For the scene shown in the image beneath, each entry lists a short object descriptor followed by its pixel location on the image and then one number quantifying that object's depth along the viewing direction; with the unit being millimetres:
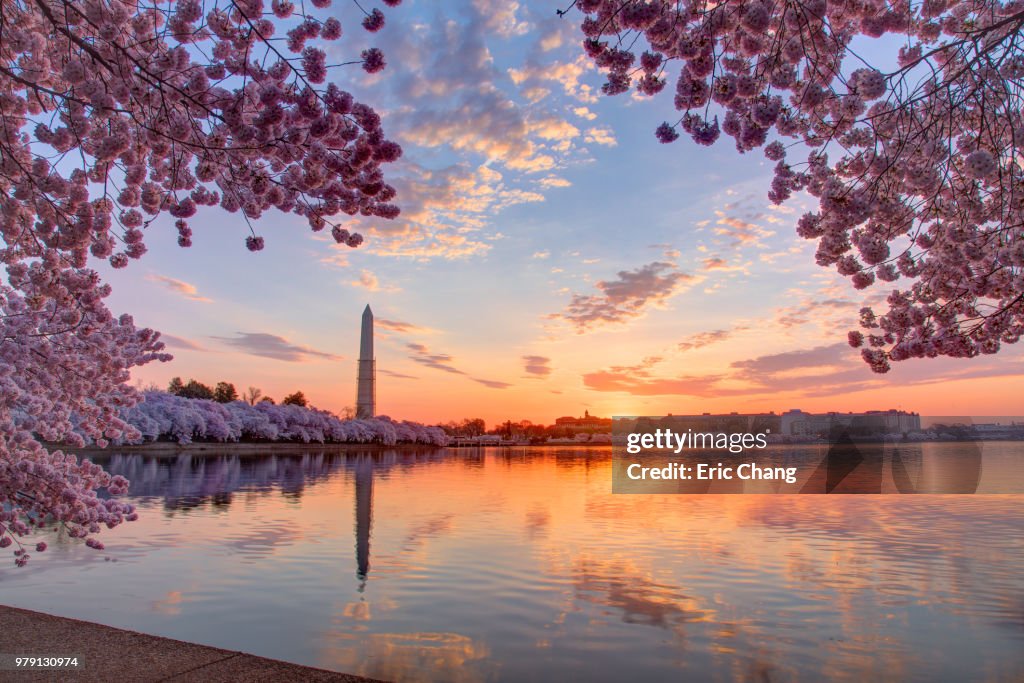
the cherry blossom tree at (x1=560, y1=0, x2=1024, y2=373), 6562
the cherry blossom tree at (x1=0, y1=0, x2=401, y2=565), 5781
